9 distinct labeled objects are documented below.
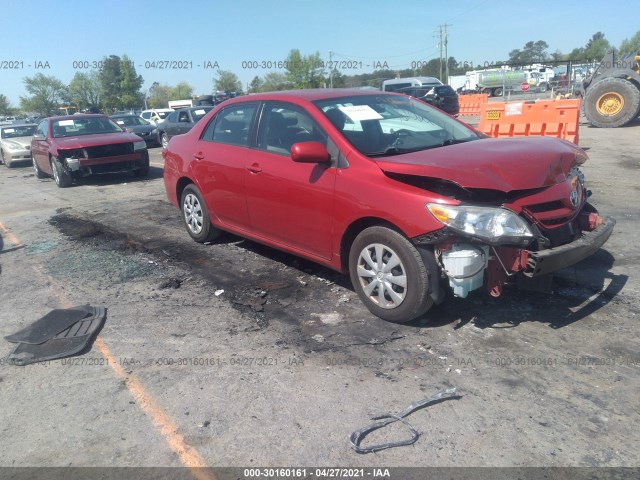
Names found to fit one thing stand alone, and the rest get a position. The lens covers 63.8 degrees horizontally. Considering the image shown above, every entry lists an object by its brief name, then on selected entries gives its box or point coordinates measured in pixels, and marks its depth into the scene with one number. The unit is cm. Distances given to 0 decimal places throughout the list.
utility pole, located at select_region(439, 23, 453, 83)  6116
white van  2650
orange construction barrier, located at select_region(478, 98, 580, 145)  1072
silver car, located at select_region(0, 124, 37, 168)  1664
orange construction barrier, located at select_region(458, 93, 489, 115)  2914
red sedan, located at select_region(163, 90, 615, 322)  348
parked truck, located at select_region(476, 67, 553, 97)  4984
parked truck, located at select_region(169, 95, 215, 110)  3278
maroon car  1099
